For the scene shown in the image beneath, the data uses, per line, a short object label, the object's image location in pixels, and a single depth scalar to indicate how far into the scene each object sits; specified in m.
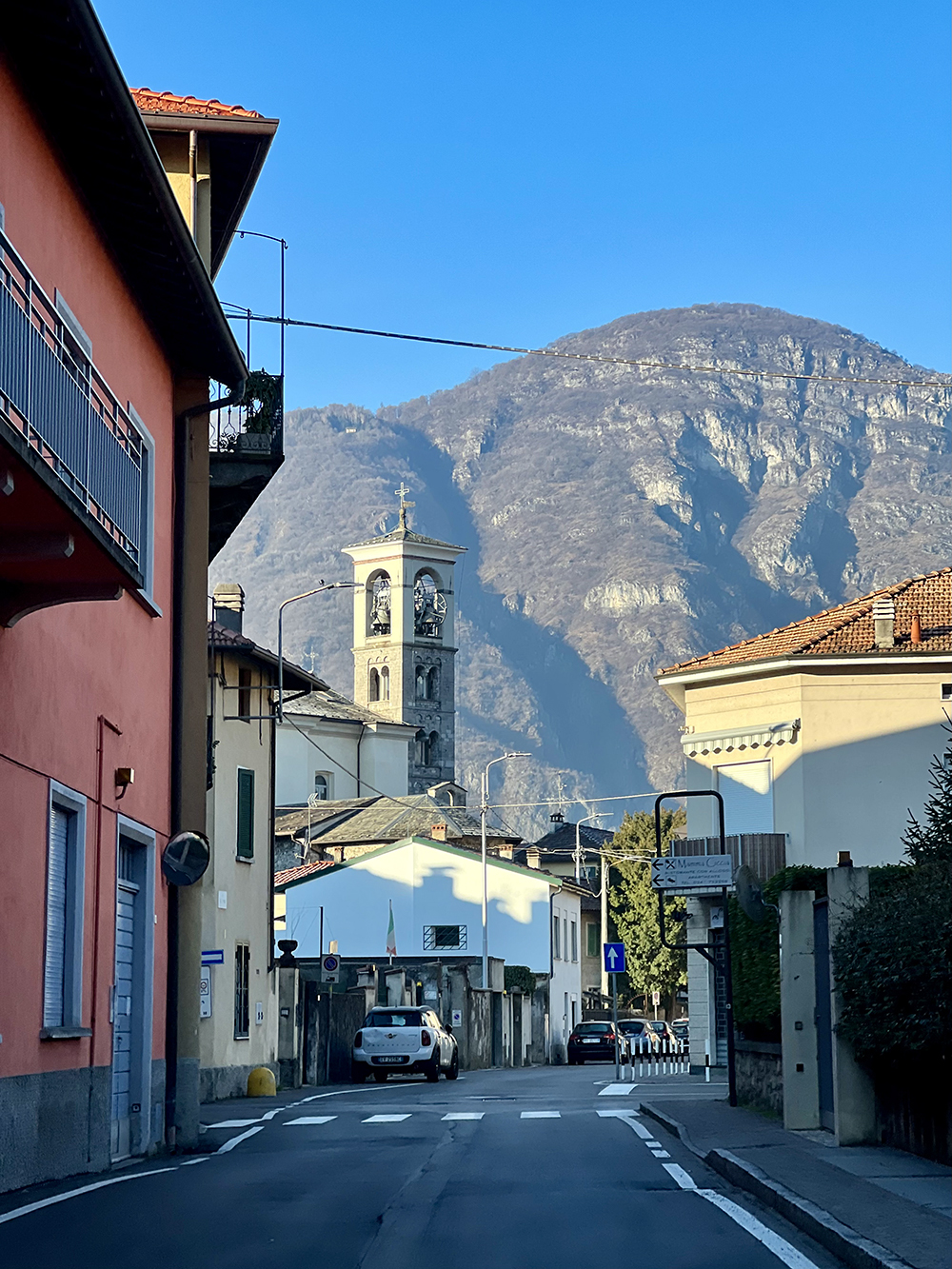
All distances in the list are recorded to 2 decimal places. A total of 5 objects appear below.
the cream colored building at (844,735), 37.31
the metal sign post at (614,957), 38.75
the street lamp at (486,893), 58.54
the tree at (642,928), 84.62
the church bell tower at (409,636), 120.12
